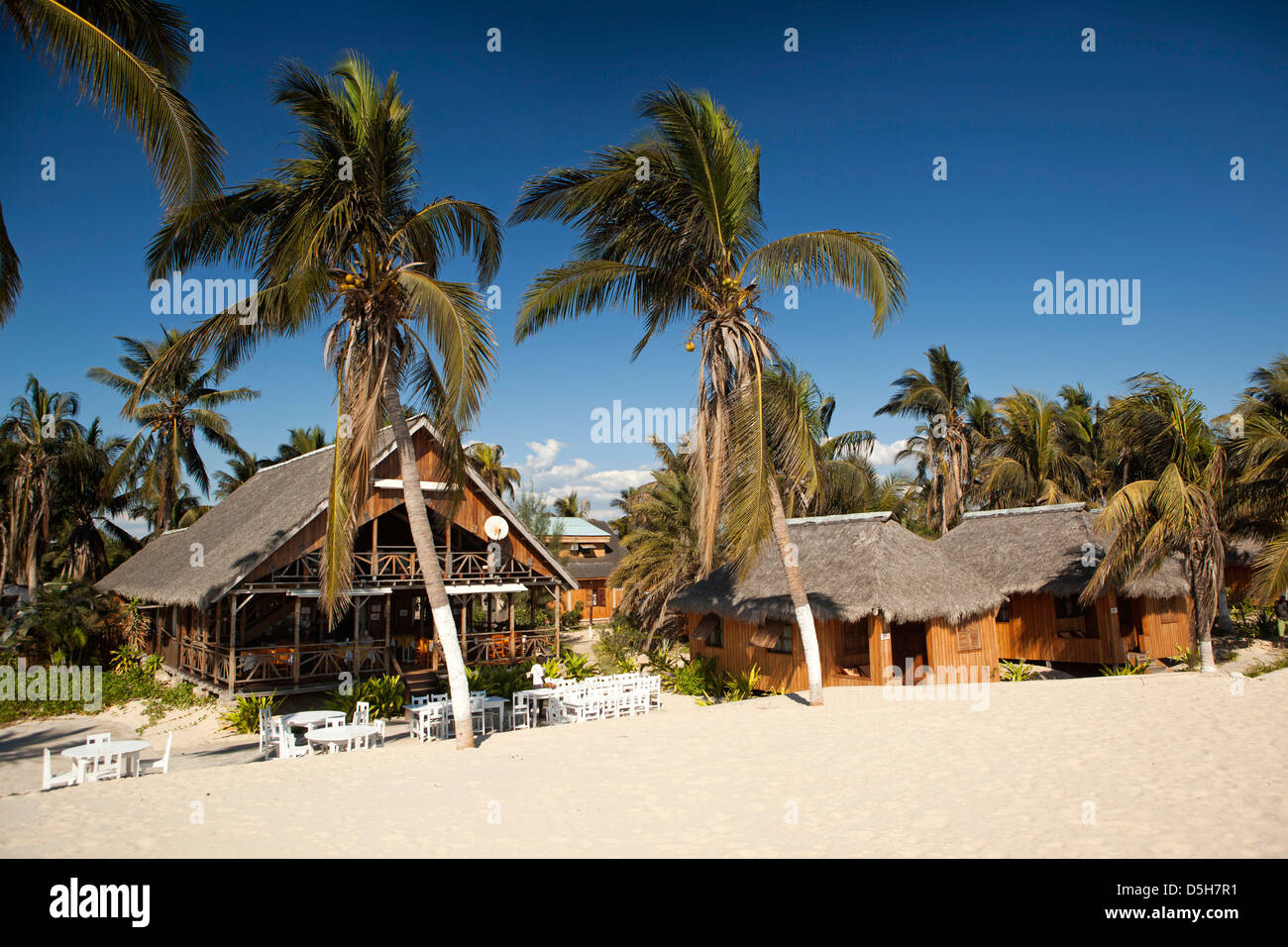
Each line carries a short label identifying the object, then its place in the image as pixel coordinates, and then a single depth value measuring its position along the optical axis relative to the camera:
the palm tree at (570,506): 63.72
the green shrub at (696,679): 19.16
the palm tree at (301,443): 37.38
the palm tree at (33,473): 27.97
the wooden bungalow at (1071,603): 19.02
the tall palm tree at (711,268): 11.84
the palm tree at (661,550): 22.86
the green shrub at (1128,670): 17.61
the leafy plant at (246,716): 14.88
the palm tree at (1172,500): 14.51
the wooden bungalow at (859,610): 16.23
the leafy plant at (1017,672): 17.39
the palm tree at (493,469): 33.31
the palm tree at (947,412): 29.70
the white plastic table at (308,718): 11.75
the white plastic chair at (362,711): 12.94
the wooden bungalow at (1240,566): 26.53
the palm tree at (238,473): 35.25
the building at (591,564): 41.00
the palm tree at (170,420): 27.28
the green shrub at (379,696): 14.45
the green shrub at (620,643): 23.83
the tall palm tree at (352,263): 10.27
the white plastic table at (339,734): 10.83
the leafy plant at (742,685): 17.39
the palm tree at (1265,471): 15.01
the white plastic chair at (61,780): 9.36
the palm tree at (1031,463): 29.73
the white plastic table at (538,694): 13.83
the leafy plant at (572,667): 20.19
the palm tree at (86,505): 28.80
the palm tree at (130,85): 7.00
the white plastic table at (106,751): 9.93
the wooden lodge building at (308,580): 15.59
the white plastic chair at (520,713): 13.63
